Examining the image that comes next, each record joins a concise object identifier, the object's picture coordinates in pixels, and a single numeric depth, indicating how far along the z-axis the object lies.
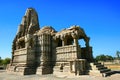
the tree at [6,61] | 41.45
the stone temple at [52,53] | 11.88
